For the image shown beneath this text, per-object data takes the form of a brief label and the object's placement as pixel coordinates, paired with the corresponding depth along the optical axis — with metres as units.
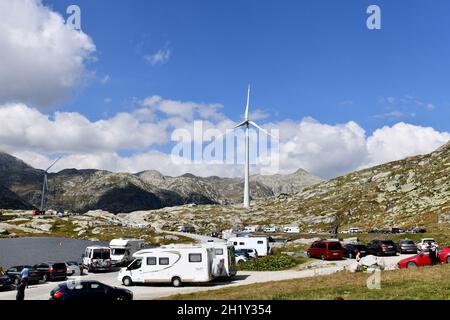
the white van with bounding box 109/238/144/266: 61.09
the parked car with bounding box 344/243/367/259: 61.91
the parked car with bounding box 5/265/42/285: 44.44
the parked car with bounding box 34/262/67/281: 47.93
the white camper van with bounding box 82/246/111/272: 56.12
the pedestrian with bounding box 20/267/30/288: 37.04
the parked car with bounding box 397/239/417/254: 64.31
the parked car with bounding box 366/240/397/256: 61.19
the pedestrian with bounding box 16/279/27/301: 31.27
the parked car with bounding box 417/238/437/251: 64.53
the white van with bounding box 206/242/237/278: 41.52
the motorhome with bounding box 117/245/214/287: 38.81
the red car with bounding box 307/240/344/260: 59.19
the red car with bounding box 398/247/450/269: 41.91
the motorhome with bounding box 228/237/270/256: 69.71
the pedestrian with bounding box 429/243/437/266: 42.38
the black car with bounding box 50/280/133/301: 27.11
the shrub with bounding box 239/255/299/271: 53.94
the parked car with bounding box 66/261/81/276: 52.85
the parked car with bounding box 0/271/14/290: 41.09
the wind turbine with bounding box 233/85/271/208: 179.00
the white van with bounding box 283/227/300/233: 140.00
